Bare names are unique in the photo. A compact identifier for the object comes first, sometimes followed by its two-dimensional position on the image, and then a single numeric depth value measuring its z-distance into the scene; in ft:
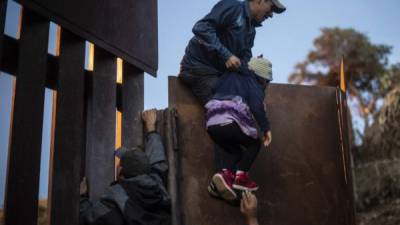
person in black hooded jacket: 13.73
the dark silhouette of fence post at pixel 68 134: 13.53
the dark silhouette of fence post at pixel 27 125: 12.48
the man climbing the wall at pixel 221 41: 14.52
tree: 72.23
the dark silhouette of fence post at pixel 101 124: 15.34
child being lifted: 13.96
